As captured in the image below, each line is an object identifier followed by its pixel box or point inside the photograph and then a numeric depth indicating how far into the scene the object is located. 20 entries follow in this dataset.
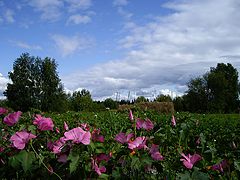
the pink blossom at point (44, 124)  1.32
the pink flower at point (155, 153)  1.21
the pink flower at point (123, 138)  1.18
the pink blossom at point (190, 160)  1.12
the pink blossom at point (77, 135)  1.13
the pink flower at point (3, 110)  1.49
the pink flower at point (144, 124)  1.30
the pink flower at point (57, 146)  1.30
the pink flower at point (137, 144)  1.14
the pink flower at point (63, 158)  1.21
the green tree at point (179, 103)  29.94
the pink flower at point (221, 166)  1.20
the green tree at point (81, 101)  25.29
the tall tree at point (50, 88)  27.39
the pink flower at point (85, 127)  1.43
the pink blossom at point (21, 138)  1.23
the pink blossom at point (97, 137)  1.25
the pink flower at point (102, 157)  1.23
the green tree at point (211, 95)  28.92
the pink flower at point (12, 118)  1.35
